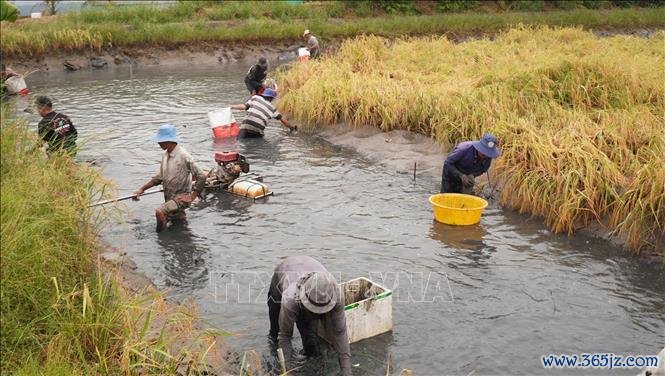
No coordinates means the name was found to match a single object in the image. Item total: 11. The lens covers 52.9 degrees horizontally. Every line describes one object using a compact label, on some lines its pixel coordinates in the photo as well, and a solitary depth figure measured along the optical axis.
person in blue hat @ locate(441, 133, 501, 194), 9.02
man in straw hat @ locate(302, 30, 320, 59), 21.28
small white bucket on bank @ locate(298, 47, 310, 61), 20.17
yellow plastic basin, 9.06
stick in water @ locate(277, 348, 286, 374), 5.27
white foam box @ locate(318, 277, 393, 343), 6.26
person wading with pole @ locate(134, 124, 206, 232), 8.88
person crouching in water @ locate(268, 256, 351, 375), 5.24
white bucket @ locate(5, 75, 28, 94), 14.92
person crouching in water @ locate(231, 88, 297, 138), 13.86
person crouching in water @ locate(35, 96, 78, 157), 9.38
